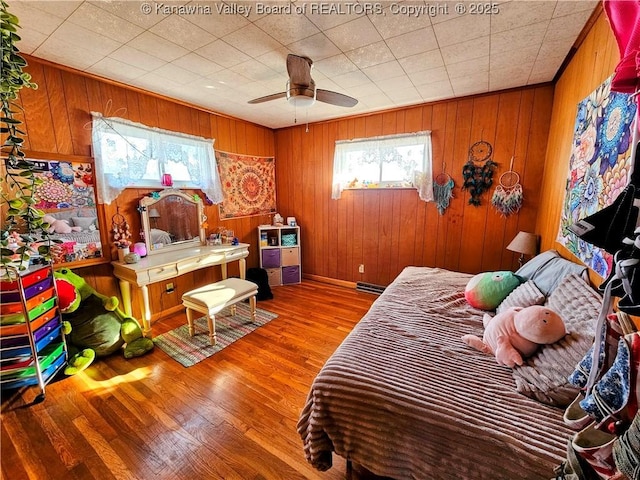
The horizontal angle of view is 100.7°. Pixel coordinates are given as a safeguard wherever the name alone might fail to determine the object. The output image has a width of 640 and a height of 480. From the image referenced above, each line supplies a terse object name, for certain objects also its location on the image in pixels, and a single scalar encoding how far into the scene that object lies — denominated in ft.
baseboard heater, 11.85
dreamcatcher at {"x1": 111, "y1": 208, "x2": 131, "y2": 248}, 8.21
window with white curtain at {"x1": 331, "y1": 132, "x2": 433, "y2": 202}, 10.23
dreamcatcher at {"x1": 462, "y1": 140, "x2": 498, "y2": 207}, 9.17
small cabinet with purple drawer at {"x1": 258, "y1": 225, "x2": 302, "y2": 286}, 12.83
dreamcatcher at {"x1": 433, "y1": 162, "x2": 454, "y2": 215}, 9.89
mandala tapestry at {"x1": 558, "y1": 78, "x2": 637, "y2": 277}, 3.67
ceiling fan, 6.23
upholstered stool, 7.77
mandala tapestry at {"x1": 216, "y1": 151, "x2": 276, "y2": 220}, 11.50
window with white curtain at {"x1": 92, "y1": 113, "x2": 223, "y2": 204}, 7.77
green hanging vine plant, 3.75
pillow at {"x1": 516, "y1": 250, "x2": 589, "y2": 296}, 4.91
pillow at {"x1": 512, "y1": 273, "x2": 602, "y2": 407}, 3.27
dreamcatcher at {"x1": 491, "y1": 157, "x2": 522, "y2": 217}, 8.81
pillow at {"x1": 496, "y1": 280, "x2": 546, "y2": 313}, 4.94
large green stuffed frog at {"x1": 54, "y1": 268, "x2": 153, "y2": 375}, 6.63
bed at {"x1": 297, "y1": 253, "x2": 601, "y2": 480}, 2.97
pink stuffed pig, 3.82
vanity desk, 7.80
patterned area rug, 7.50
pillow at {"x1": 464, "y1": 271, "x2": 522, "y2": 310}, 5.88
